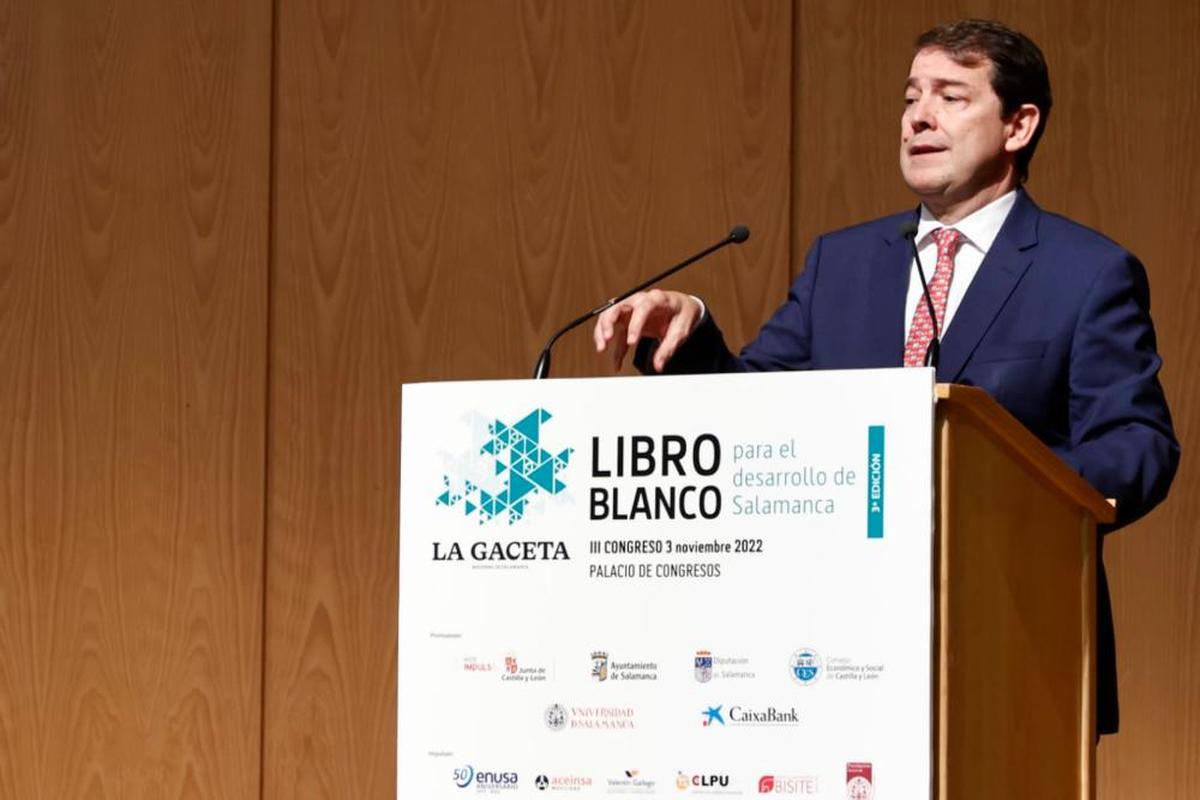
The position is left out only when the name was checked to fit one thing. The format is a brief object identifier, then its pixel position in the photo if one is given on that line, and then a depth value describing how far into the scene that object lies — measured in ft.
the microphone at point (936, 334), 15.23
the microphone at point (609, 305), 14.66
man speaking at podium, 16.38
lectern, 12.35
